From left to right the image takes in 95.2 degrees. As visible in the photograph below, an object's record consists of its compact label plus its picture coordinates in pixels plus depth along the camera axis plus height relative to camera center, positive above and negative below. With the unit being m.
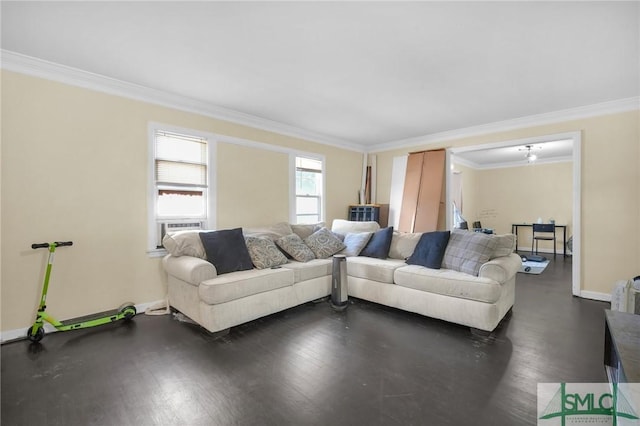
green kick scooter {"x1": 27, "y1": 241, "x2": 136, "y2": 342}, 2.66 -1.10
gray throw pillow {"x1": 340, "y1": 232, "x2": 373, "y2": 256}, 4.22 -0.47
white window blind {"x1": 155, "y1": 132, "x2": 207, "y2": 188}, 3.65 +0.65
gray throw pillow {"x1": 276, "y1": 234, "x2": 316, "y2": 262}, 3.90 -0.51
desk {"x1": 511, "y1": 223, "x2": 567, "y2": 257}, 7.28 -0.45
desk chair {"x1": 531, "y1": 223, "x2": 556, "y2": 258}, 7.35 -0.52
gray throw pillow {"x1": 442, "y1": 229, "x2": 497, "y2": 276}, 3.07 -0.43
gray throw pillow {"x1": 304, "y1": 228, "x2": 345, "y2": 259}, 4.16 -0.48
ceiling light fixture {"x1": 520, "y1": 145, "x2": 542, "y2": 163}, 6.50 +1.41
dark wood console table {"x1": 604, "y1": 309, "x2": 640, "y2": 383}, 1.32 -0.69
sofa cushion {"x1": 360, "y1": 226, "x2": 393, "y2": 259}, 4.05 -0.47
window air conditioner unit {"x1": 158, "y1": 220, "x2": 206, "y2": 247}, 3.64 -0.22
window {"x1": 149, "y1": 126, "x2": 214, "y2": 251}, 3.57 +0.36
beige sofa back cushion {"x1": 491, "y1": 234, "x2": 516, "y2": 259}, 3.18 -0.36
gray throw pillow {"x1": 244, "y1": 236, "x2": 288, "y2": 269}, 3.44 -0.52
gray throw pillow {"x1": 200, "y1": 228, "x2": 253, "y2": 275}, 3.18 -0.45
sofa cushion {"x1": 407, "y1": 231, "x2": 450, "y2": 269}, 3.39 -0.46
